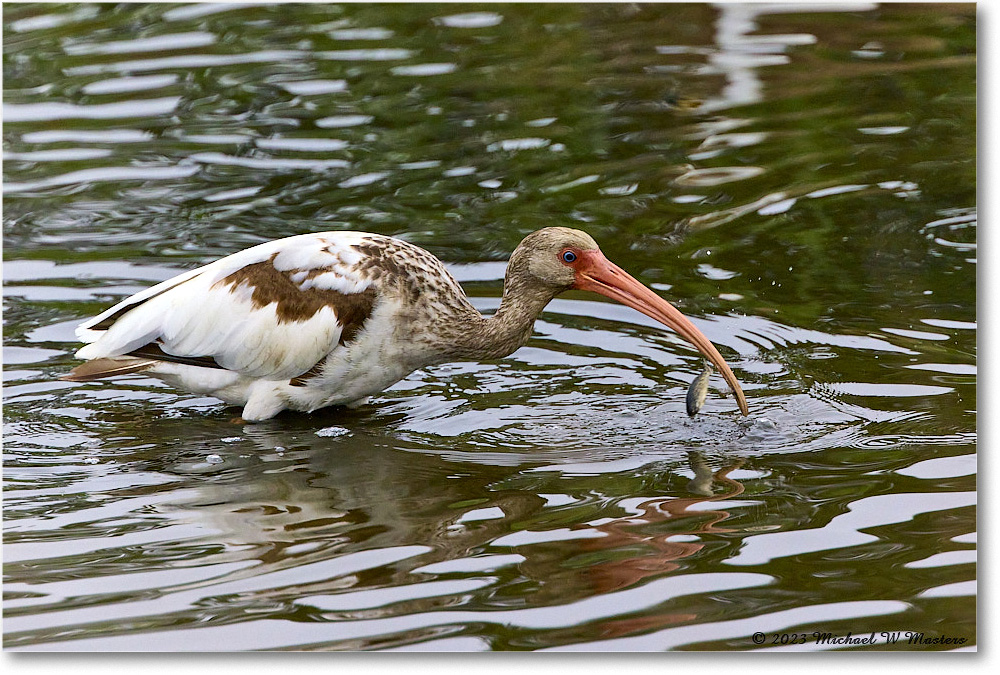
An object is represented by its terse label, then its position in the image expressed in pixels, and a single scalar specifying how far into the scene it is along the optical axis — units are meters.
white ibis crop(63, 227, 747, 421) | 13.84
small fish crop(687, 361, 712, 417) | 13.40
